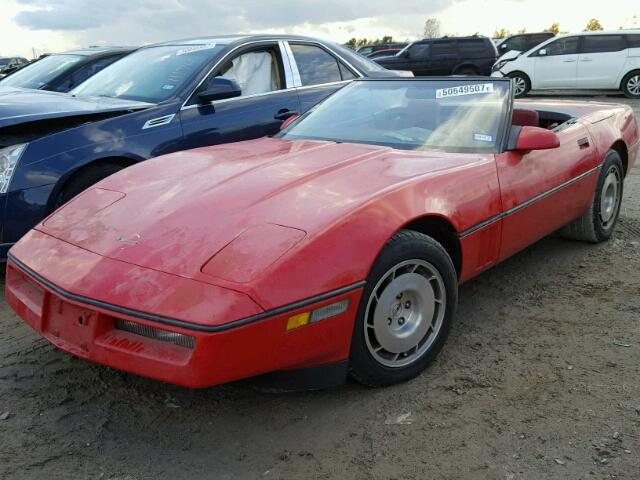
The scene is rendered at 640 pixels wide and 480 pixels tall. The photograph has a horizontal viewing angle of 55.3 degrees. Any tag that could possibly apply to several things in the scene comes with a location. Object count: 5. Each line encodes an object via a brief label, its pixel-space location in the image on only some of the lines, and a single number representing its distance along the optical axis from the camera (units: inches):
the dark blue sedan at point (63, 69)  255.4
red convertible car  81.5
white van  581.0
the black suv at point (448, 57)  741.3
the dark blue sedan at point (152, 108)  145.9
